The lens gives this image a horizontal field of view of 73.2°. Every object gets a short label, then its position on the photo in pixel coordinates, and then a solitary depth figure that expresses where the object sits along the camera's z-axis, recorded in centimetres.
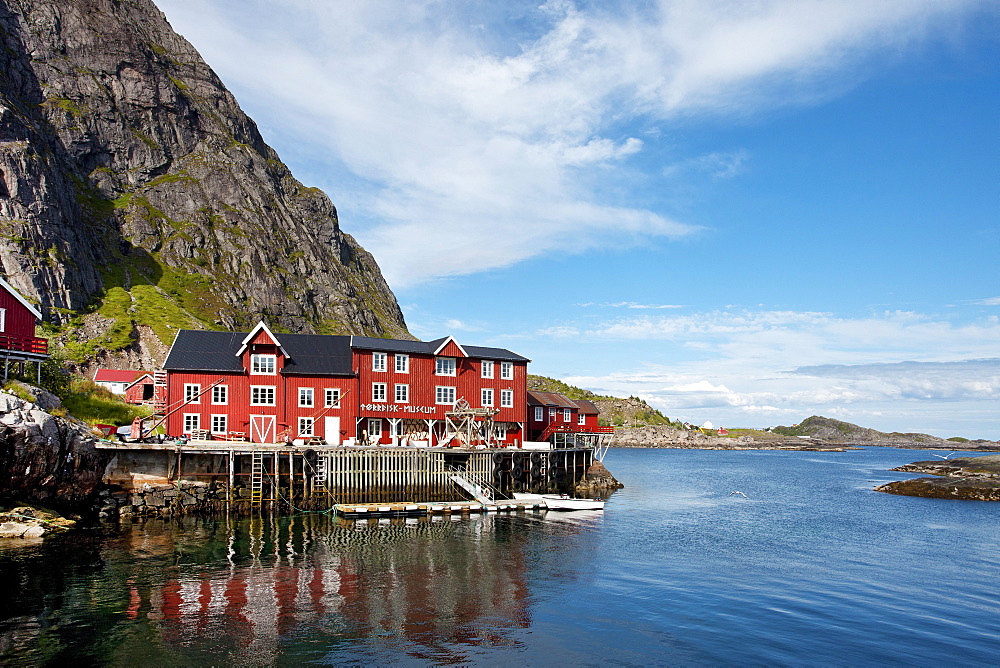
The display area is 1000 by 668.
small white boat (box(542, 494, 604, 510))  5828
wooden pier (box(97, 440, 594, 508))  5047
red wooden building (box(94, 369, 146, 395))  9425
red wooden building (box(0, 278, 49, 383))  5203
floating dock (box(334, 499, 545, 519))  5088
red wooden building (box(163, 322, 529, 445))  5872
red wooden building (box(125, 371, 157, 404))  8375
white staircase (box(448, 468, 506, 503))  5709
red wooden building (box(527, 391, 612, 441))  7681
